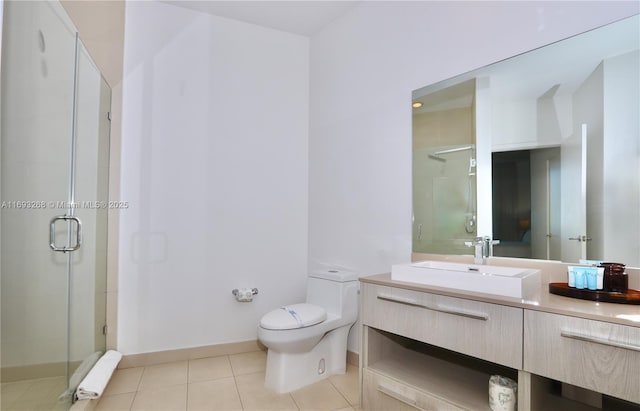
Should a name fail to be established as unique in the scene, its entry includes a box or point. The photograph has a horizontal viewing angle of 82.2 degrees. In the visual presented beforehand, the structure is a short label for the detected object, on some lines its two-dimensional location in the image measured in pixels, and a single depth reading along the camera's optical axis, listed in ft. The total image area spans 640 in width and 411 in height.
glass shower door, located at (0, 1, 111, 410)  4.52
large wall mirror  4.73
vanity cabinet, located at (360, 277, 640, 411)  3.72
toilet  7.05
